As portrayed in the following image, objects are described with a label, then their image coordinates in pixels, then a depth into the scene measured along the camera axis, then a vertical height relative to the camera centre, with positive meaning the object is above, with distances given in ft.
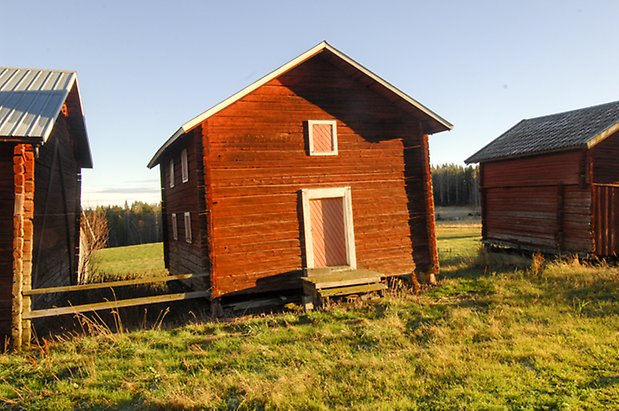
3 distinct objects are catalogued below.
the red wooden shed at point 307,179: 40.01 +2.72
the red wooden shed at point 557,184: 52.37 +1.53
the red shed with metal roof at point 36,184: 31.40 +2.96
